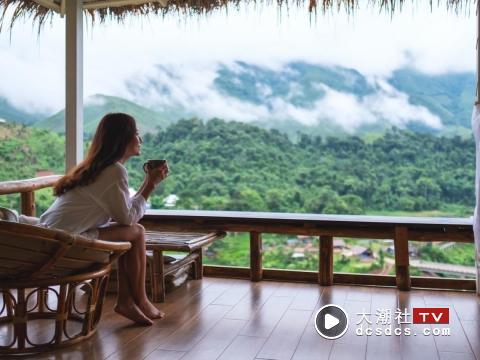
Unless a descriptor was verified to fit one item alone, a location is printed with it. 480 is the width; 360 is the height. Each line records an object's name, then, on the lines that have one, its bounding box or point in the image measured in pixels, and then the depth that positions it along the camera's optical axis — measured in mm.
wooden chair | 2027
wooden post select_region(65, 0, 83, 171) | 3621
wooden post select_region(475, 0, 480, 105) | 3166
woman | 2434
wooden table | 3109
